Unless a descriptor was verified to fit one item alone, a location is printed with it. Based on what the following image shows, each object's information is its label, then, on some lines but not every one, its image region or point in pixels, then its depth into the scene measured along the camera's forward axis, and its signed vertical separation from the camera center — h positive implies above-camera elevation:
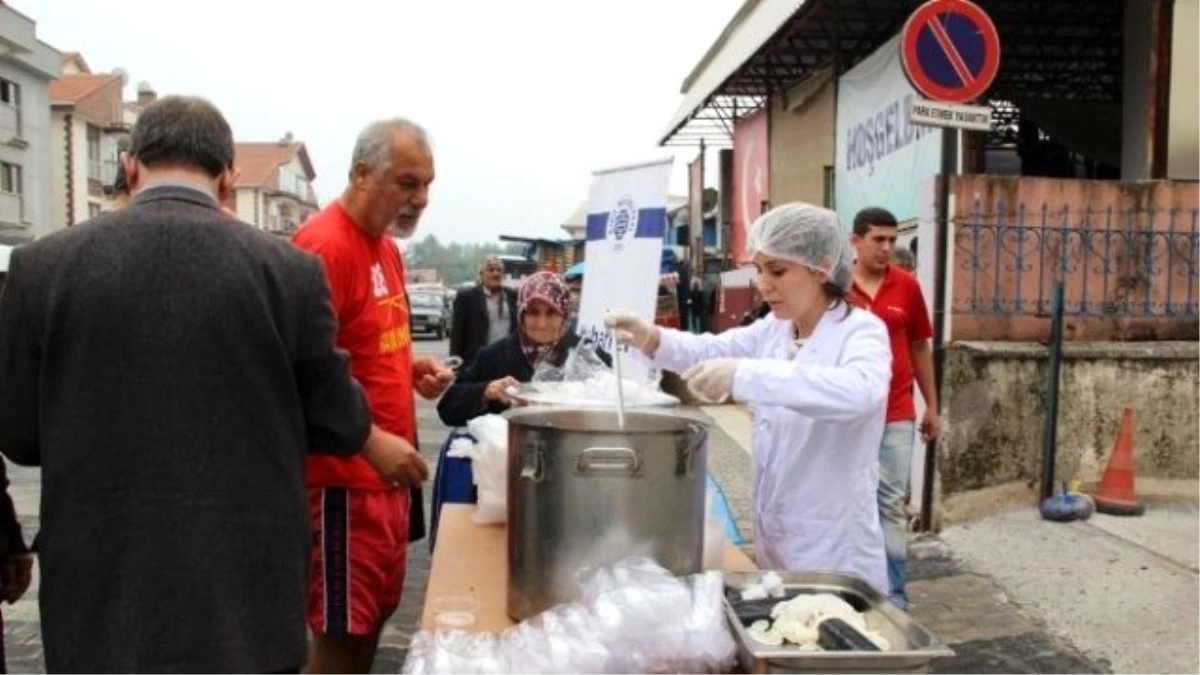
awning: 11.50 +3.17
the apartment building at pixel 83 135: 39.84 +6.16
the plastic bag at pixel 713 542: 2.33 -0.59
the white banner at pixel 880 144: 9.72 +1.56
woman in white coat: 2.38 -0.35
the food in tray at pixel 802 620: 1.64 -0.57
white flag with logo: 4.46 +0.20
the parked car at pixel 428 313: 32.03 -0.85
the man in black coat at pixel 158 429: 1.82 -0.27
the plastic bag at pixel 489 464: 2.71 -0.48
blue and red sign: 5.57 +1.34
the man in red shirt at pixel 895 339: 4.66 -0.24
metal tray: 1.53 -0.57
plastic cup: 1.97 -0.66
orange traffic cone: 5.95 -1.13
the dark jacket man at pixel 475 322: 7.66 -0.28
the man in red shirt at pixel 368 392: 2.62 -0.29
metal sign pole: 6.02 -0.03
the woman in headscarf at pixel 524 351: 3.65 -0.25
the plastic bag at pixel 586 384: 2.47 -0.27
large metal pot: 1.74 -0.37
